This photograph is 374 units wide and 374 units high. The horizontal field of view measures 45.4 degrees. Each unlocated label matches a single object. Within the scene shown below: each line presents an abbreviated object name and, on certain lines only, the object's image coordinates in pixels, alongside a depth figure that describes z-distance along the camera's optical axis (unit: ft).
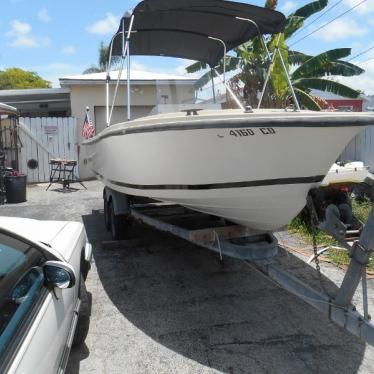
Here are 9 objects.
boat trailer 10.67
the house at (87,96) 51.19
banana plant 40.09
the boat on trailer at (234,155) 12.80
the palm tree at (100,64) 157.23
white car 6.72
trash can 37.27
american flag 38.45
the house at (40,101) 55.33
